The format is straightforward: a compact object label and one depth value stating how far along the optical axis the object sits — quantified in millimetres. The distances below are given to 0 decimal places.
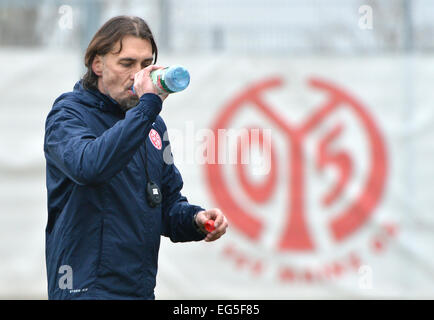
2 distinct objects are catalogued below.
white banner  14078
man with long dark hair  5406
